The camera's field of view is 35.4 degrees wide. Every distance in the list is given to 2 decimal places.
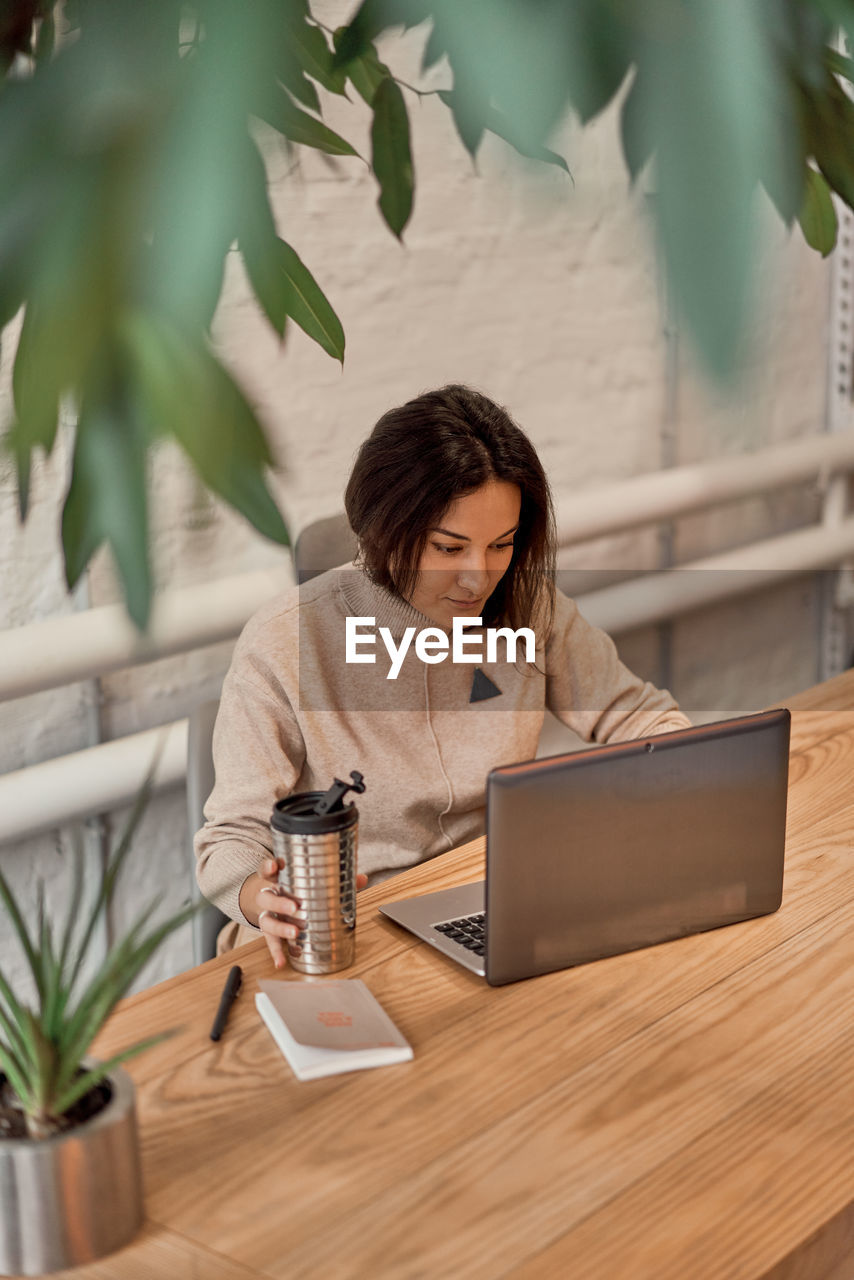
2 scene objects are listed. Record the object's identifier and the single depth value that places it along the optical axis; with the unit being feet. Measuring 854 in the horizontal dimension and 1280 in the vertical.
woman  4.97
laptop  3.60
